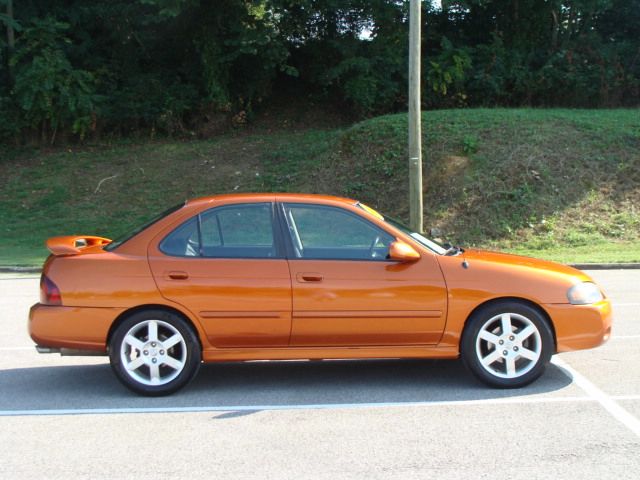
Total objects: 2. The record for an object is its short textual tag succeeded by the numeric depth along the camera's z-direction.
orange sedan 5.84
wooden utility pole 15.48
